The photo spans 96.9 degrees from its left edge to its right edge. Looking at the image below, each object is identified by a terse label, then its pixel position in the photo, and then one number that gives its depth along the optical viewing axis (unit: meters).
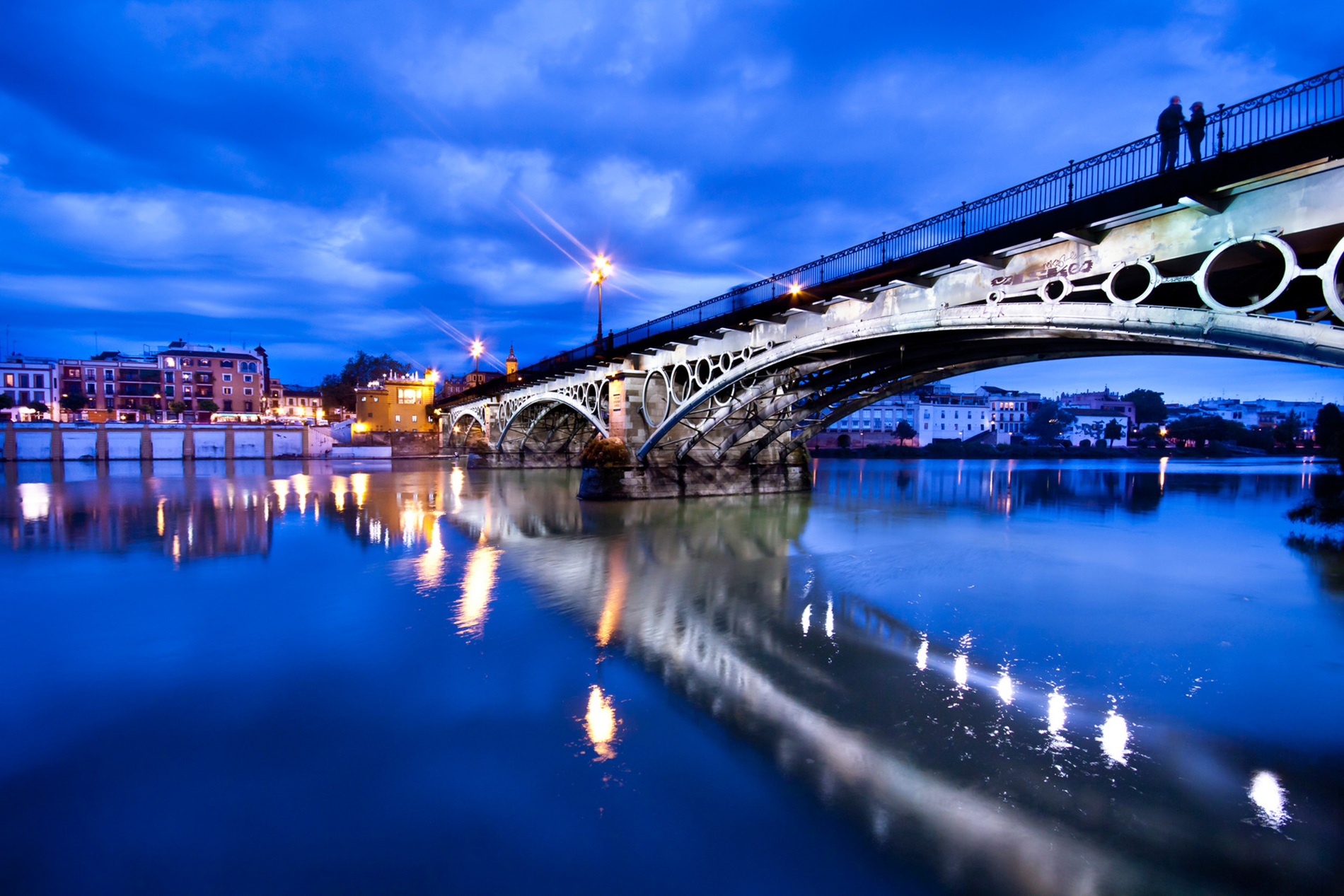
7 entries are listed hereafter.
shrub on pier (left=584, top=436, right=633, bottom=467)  23.02
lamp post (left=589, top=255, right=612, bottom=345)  22.45
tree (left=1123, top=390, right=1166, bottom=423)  115.12
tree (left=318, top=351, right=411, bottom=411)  102.56
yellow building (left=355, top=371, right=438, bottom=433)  80.69
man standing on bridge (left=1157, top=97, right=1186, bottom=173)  9.05
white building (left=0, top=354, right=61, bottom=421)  68.88
